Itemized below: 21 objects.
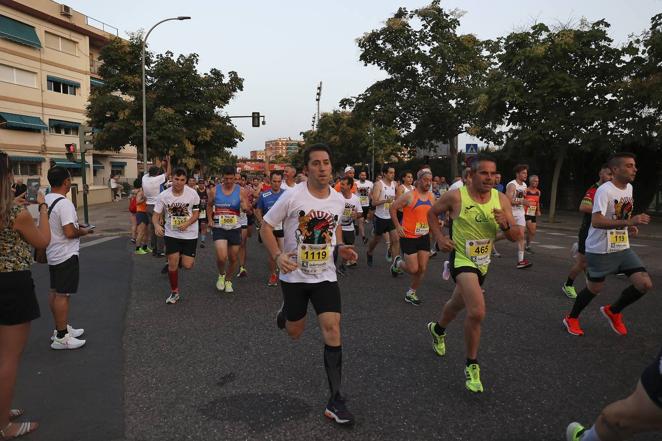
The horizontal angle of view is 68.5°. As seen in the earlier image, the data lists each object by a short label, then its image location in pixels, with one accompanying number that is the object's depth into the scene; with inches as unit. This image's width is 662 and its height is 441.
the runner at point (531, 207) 418.6
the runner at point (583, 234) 243.4
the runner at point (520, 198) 377.4
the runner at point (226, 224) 294.5
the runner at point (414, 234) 269.0
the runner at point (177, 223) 263.0
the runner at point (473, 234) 153.1
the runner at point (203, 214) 470.3
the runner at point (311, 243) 139.9
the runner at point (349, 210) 359.3
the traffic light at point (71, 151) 658.8
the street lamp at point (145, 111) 909.8
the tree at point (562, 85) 722.8
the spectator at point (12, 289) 117.4
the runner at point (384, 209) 363.3
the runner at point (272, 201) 313.9
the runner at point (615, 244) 195.2
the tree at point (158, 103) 976.9
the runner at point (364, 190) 498.6
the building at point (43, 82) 1247.5
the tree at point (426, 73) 1042.7
